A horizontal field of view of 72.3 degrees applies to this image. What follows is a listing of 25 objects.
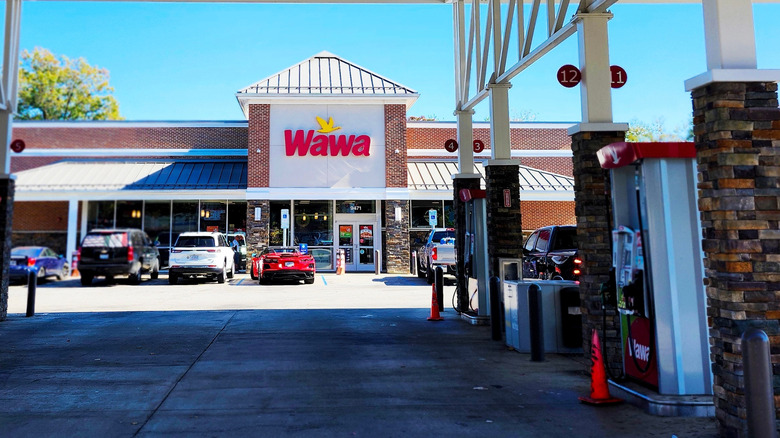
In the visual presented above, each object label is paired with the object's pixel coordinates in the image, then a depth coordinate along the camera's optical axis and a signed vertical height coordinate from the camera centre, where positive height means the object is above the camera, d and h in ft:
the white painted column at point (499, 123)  32.63 +7.62
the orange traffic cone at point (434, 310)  35.29 -4.06
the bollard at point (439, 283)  36.83 -2.41
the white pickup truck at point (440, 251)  59.93 -0.26
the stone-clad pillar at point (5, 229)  35.12 +1.96
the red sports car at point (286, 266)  62.95 -1.63
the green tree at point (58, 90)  152.97 +48.84
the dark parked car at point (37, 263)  64.39 -0.66
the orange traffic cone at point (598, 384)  17.14 -4.51
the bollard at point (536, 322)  22.62 -3.23
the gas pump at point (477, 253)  33.81 -0.34
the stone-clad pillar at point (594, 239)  19.84 +0.24
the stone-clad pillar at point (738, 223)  13.11 +0.47
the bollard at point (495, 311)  28.25 -3.39
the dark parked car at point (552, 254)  37.99 -0.59
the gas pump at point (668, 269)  15.78 -0.76
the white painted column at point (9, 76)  35.04 +12.12
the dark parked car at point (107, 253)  62.08 +0.34
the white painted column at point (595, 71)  21.43 +6.98
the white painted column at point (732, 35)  14.10 +5.50
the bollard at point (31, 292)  37.60 -2.40
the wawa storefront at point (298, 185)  79.82 +10.37
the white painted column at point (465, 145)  39.47 +7.64
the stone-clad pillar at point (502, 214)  32.04 +2.01
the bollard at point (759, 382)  11.54 -3.06
